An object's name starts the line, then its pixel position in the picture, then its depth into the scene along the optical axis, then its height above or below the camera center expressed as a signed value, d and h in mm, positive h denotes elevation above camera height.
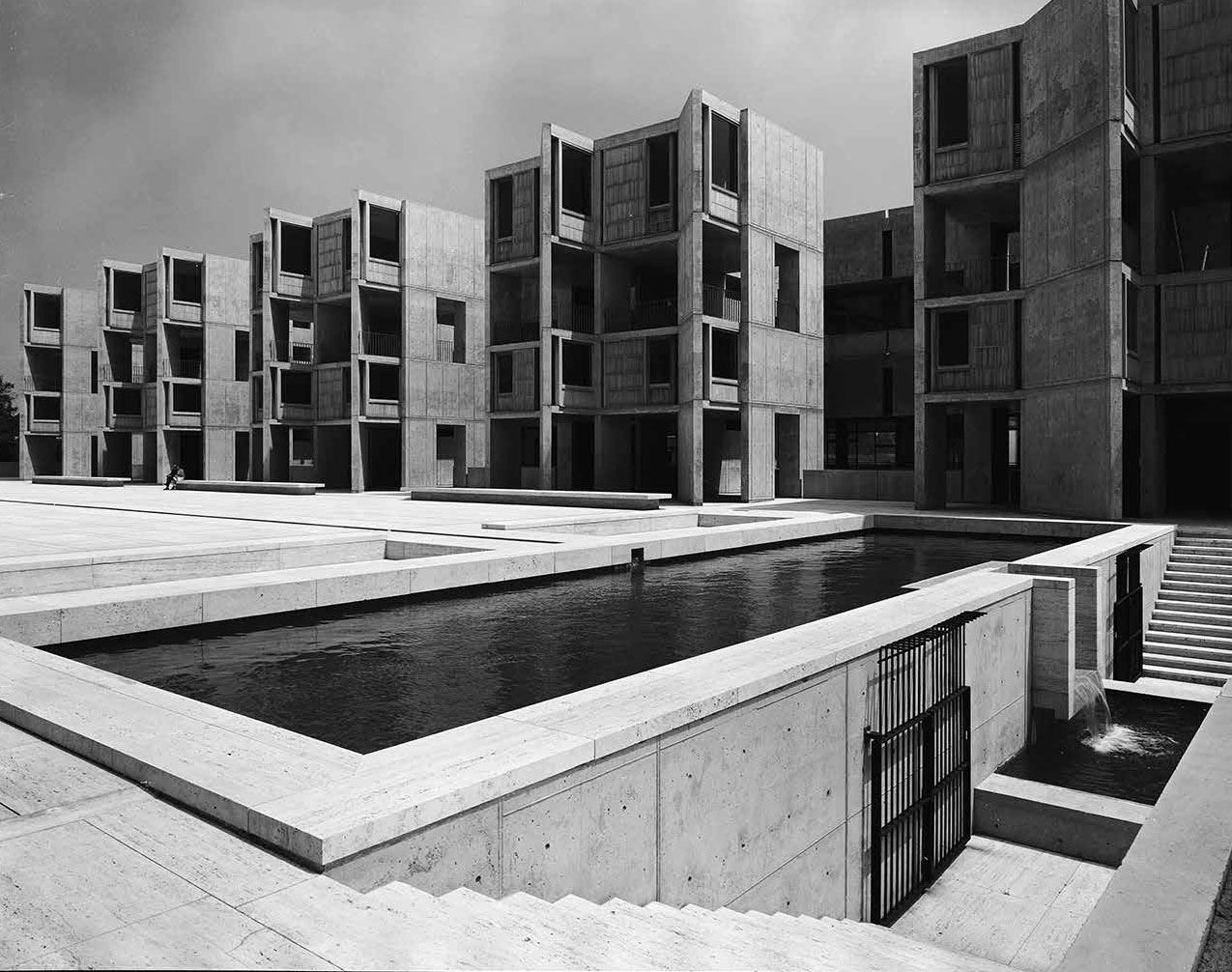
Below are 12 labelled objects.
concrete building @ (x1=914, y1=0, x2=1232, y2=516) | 21125 +5857
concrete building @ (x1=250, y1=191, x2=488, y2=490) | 42625 +6692
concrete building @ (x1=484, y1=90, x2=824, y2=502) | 32375 +7039
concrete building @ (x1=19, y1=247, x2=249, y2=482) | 54156 +6949
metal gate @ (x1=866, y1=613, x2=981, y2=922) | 7496 -2642
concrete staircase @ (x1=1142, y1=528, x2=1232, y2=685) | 14109 -2452
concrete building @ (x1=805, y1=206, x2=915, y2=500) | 44031 +6915
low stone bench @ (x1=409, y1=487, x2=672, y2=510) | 25469 -654
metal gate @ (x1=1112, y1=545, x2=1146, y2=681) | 13742 -2289
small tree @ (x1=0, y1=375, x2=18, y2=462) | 77438 +5094
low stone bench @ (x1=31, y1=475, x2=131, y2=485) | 44562 -132
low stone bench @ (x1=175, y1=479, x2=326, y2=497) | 37000 -415
